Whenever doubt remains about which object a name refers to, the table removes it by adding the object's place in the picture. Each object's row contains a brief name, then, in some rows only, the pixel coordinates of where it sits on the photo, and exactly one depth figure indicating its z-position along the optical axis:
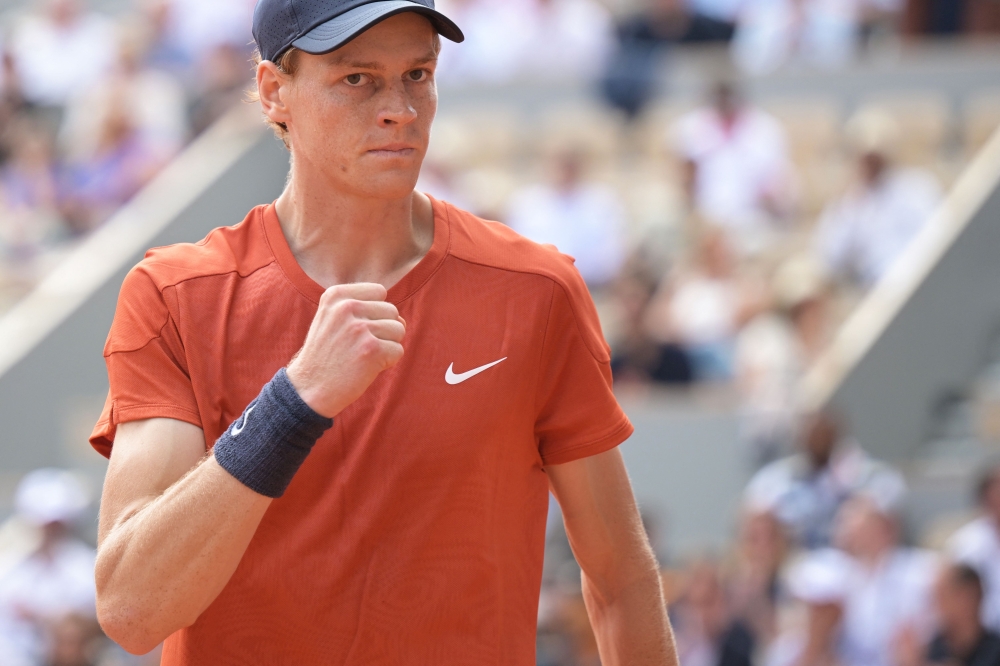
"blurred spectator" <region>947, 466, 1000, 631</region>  13.70
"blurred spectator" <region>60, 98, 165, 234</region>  21.94
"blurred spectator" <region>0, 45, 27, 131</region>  23.92
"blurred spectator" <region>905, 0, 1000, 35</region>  22.70
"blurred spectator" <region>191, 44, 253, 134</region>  22.48
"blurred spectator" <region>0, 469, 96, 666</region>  15.95
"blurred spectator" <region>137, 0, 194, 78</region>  24.36
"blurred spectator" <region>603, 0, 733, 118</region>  21.36
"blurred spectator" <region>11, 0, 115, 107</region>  24.59
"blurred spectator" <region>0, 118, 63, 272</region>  21.73
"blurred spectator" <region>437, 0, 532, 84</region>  23.25
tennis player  4.22
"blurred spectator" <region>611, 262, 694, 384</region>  17.08
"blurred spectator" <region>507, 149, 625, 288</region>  19.39
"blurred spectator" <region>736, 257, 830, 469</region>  16.23
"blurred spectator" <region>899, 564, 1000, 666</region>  12.53
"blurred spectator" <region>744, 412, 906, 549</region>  15.11
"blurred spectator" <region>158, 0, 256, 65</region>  24.62
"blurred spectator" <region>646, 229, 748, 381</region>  17.48
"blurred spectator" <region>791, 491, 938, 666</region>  13.53
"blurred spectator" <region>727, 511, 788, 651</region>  14.31
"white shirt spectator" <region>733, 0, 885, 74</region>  22.53
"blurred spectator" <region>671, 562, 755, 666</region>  13.78
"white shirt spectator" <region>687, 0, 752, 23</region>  23.25
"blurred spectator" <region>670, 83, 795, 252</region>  19.87
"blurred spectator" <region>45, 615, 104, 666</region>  14.15
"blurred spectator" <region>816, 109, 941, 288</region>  18.45
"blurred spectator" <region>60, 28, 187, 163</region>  22.08
